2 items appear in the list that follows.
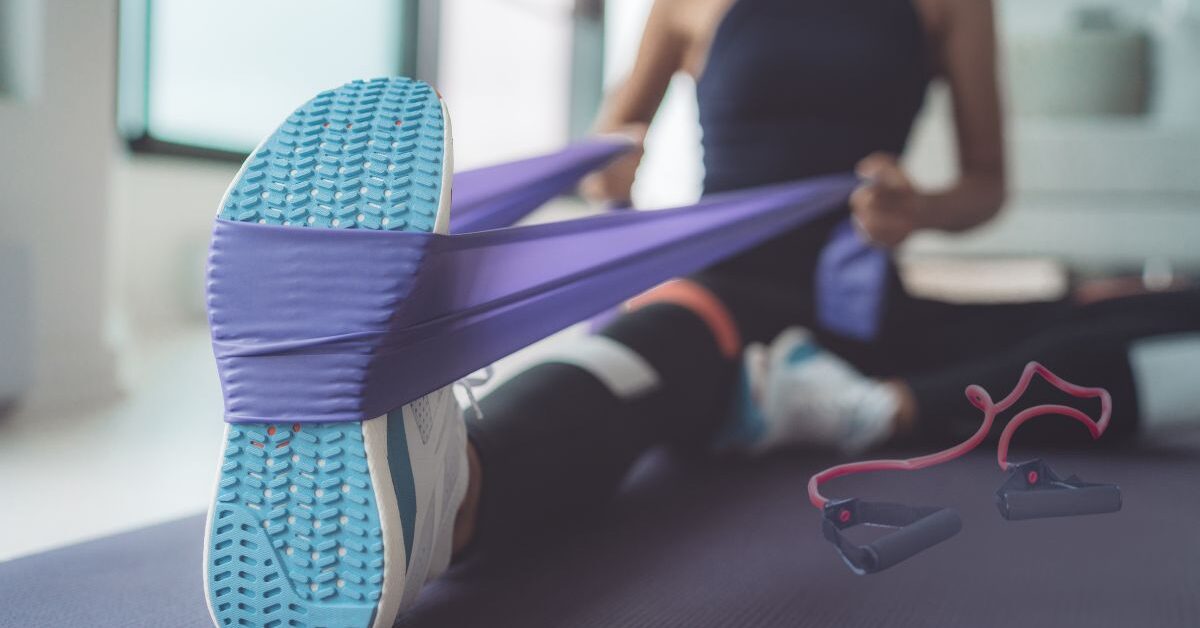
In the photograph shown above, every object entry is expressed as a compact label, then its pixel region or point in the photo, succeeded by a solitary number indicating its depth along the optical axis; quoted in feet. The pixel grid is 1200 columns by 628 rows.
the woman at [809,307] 2.80
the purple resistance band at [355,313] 1.57
